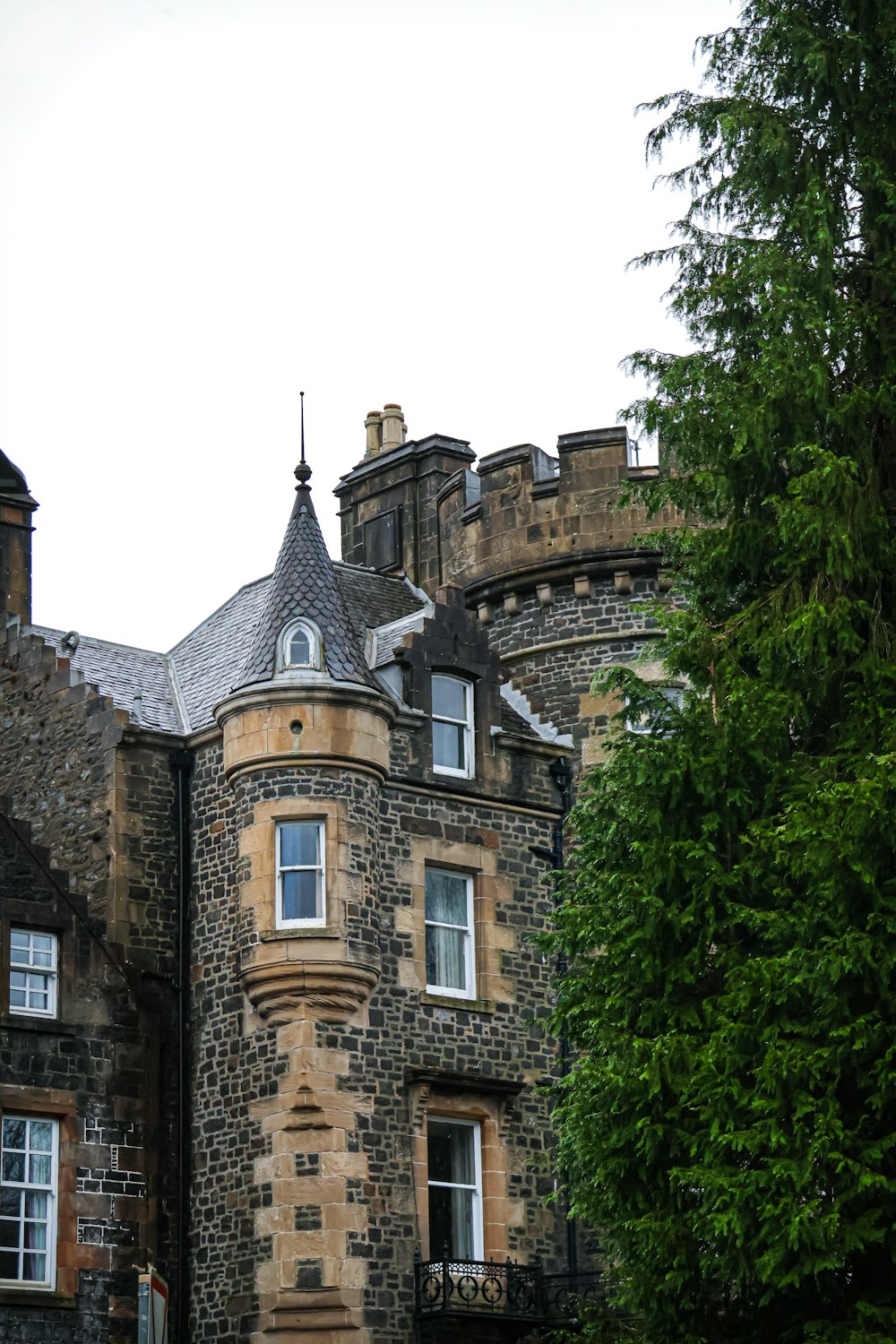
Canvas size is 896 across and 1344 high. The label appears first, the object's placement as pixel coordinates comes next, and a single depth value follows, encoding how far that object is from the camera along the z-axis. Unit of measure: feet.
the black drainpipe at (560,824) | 101.71
